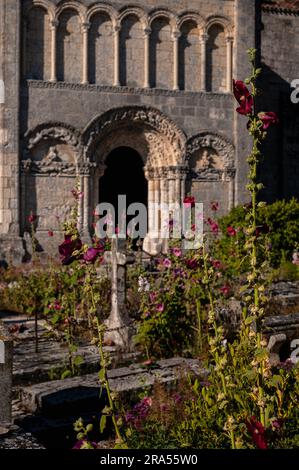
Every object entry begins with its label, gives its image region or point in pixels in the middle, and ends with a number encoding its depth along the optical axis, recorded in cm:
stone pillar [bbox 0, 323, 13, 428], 448
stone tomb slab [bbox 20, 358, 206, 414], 589
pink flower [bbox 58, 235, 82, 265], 380
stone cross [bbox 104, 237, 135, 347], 860
